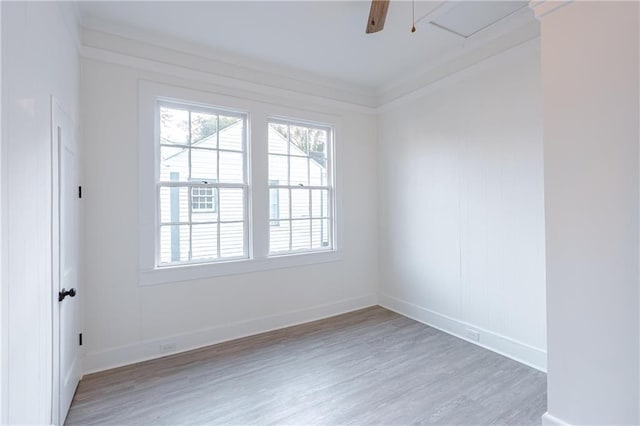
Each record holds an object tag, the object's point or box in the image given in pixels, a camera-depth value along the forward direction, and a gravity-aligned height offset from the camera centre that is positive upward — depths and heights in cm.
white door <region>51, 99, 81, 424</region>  173 -32
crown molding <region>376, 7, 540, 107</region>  254 +160
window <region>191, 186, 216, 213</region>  303 +14
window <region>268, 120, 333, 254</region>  353 +31
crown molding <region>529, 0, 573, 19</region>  161 +114
